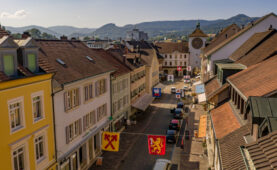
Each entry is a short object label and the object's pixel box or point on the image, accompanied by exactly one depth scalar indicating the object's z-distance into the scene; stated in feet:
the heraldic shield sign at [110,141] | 71.10
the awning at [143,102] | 131.54
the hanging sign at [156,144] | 67.82
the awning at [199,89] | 100.74
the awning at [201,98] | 86.05
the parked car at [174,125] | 115.14
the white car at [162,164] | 72.54
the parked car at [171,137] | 100.37
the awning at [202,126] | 76.55
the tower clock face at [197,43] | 307.03
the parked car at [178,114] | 134.25
